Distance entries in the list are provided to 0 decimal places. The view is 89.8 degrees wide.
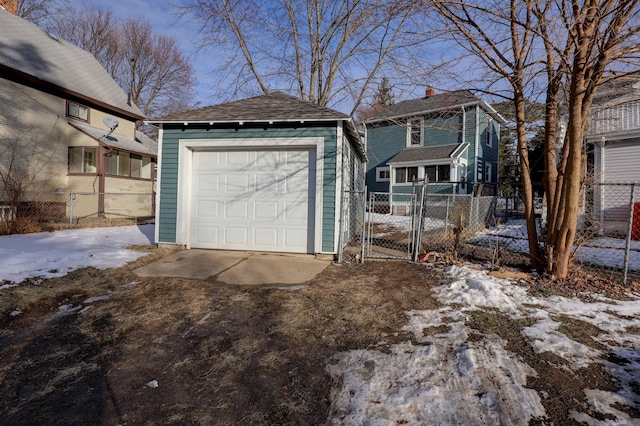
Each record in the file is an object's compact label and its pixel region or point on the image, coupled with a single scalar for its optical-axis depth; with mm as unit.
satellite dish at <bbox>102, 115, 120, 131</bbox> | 15250
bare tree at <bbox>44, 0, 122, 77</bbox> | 24422
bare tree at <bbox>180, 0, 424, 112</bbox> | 12812
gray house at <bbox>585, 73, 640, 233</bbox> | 9969
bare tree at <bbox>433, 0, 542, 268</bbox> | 4762
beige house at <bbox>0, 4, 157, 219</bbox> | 12234
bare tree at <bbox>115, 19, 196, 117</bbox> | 26953
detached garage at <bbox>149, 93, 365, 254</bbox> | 6520
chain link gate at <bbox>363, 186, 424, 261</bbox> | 6228
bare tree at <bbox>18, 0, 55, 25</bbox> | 19281
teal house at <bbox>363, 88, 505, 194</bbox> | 16828
